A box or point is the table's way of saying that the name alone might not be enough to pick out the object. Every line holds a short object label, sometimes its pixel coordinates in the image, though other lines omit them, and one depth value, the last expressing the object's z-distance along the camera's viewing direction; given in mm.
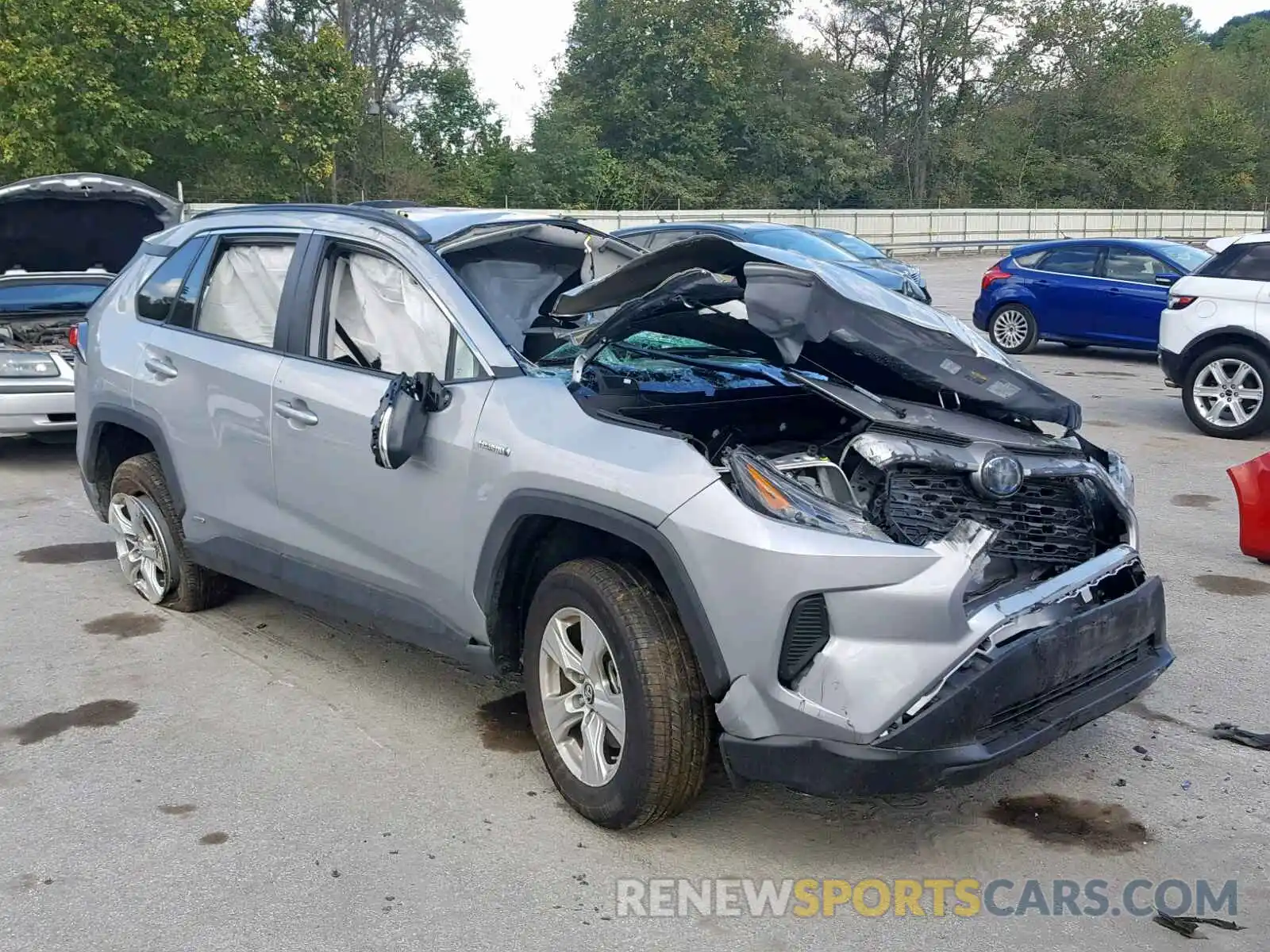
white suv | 9859
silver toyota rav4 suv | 3266
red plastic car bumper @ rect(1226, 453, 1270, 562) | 6301
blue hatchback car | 14117
